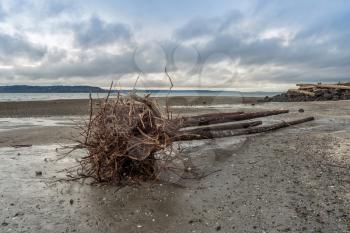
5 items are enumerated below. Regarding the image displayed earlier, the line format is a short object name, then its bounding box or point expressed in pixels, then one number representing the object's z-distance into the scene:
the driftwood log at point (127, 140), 6.35
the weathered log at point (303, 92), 34.94
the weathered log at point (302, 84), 39.73
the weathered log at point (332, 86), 34.78
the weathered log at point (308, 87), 37.68
